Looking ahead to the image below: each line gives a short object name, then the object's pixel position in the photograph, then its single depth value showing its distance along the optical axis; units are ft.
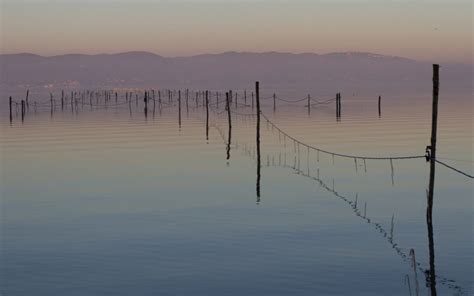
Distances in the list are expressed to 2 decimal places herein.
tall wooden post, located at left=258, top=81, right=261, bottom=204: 114.01
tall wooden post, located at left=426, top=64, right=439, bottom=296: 73.74
